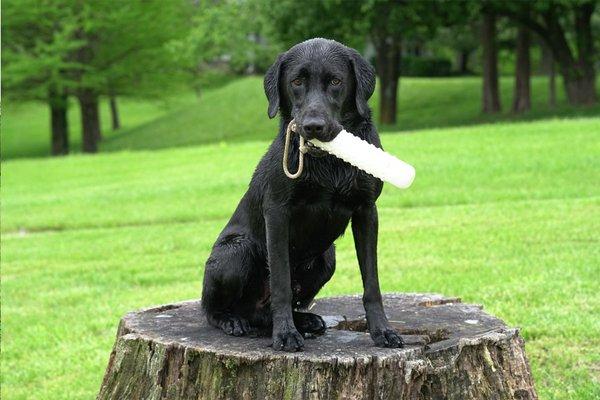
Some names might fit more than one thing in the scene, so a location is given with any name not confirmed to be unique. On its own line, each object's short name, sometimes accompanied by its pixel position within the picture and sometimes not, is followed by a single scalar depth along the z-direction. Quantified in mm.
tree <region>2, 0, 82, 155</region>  34531
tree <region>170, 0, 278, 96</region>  33125
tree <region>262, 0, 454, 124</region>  29516
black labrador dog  3635
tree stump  3781
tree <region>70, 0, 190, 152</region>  36656
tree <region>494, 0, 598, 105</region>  30578
